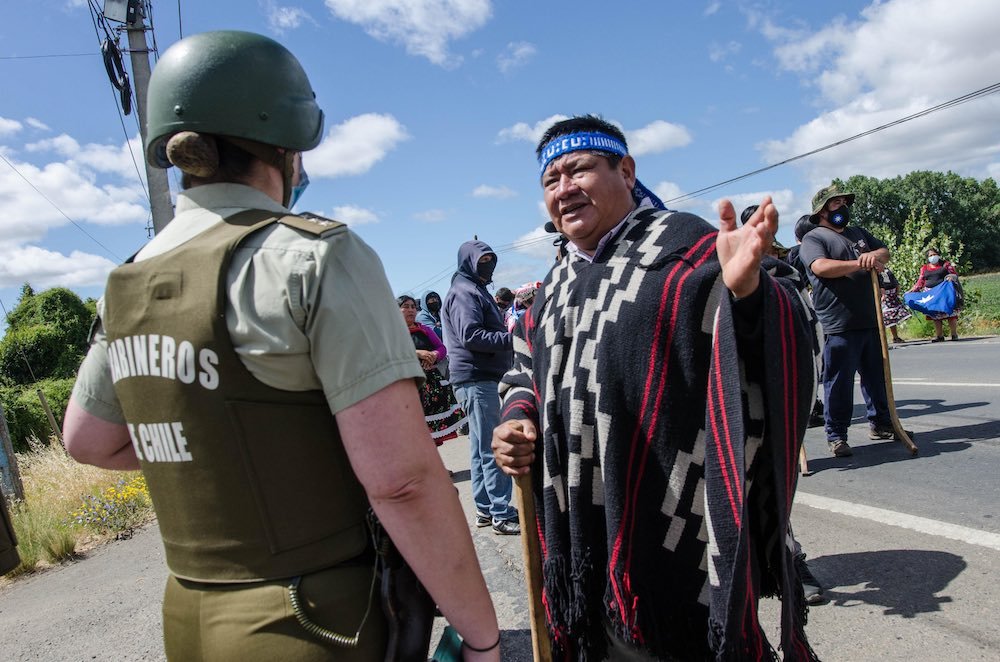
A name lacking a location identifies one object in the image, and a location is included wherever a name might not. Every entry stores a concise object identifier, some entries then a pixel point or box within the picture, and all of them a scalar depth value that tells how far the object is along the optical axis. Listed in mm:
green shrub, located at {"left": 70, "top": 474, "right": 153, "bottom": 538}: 6832
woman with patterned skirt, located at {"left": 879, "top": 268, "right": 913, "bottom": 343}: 7113
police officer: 1158
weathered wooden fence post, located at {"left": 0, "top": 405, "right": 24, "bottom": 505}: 7832
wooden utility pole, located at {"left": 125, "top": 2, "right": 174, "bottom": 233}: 8336
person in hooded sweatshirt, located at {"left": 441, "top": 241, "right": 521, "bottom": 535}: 5031
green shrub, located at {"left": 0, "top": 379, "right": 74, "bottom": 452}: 12992
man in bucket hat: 5570
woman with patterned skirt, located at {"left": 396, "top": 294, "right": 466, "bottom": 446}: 6855
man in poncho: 1663
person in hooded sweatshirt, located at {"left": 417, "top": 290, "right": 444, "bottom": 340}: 10488
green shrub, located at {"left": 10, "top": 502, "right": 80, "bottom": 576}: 6059
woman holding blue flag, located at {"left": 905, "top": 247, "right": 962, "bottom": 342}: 14711
